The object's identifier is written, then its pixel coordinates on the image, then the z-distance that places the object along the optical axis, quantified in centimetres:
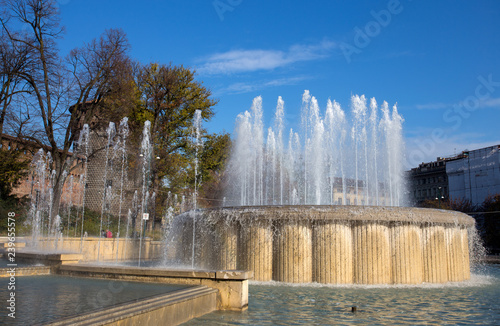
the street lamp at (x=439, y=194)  6711
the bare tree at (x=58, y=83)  2166
